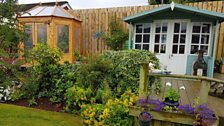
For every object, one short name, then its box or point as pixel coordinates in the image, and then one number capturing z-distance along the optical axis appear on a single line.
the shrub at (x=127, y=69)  4.70
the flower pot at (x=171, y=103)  3.58
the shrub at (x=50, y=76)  5.39
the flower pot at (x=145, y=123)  3.39
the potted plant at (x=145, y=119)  3.38
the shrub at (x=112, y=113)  3.87
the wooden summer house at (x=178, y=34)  6.49
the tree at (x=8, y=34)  2.38
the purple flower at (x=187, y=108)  3.37
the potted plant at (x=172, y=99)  3.59
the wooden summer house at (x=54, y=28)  8.09
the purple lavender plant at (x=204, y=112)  3.14
